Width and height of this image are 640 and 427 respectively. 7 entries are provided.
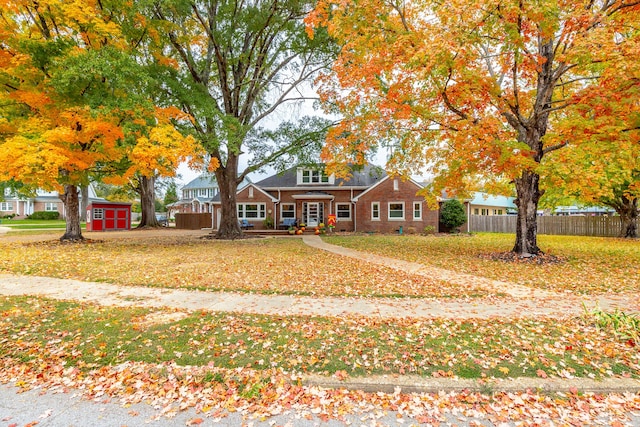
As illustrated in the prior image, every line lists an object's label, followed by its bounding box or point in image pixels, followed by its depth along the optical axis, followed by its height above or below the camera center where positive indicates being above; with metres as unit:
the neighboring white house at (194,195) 50.03 +3.48
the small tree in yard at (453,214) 25.72 +0.00
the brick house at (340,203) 26.50 +0.98
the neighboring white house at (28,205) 49.22 +1.68
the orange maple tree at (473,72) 8.77 +4.45
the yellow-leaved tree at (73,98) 11.71 +4.56
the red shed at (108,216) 30.31 -0.02
